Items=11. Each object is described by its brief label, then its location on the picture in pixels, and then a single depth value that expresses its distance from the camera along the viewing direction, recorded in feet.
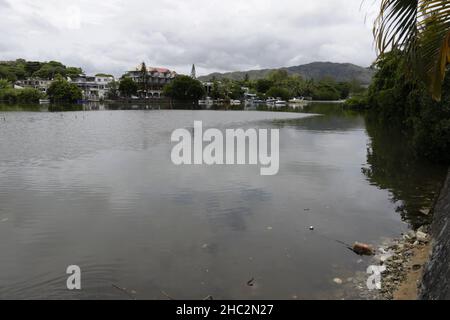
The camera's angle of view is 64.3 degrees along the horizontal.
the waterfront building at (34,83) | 467.52
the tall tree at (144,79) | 455.26
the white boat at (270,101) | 510.17
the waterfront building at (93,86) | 476.13
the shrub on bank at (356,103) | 306.27
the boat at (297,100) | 551.59
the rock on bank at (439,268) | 20.45
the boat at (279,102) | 481.75
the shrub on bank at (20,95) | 385.50
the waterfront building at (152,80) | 467.52
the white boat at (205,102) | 443.41
